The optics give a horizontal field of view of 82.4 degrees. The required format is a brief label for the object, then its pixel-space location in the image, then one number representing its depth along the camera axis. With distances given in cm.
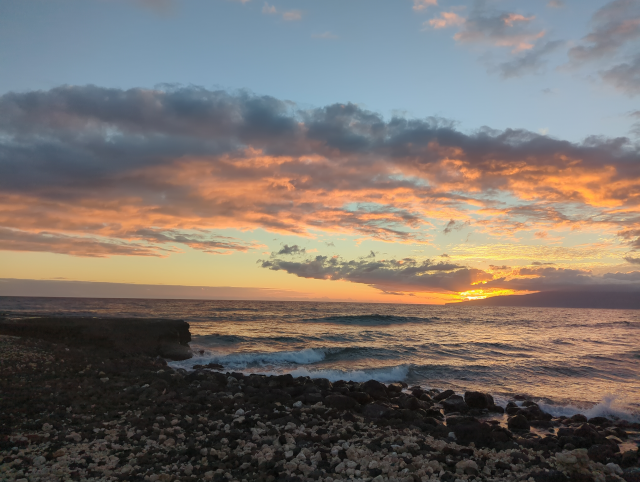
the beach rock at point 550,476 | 724
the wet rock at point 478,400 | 1467
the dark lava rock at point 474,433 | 985
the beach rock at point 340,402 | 1267
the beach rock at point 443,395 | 1598
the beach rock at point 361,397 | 1402
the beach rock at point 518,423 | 1225
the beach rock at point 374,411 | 1213
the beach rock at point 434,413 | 1324
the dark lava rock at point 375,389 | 1523
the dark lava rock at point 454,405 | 1430
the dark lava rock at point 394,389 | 1631
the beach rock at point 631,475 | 754
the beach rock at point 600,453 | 892
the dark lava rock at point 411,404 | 1359
